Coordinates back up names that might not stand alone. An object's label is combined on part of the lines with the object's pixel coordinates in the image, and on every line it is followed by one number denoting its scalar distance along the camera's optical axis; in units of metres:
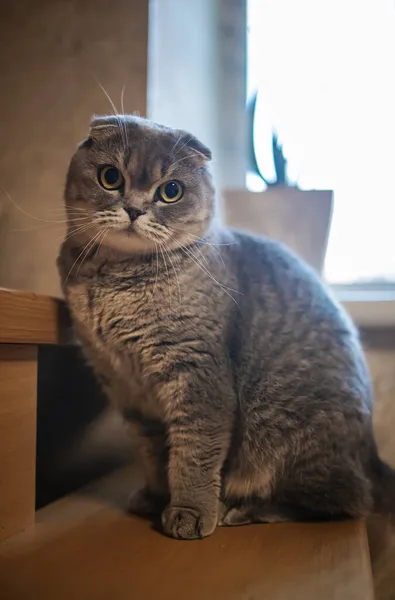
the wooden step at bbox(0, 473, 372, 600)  0.71
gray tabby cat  0.94
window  1.61
